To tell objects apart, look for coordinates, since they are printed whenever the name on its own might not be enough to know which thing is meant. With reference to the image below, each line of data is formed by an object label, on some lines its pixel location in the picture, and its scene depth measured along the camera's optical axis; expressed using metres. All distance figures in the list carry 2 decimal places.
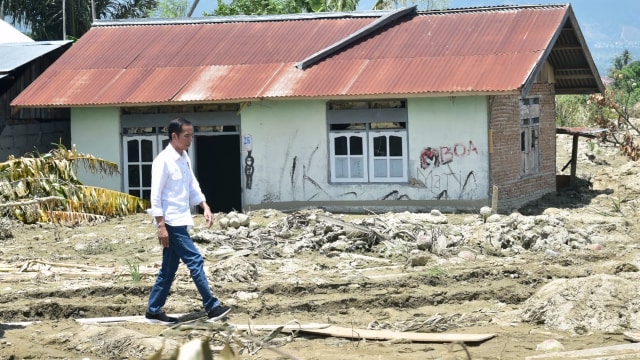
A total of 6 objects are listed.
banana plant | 20.66
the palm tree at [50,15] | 45.50
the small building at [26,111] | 25.11
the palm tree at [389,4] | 39.75
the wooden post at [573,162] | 26.57
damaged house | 21.78
